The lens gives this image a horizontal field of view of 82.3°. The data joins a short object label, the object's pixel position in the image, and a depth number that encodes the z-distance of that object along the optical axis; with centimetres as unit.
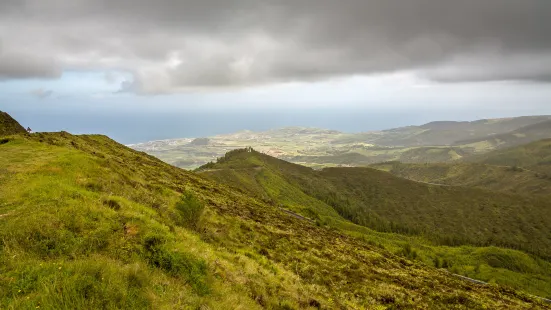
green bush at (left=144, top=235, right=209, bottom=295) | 1525
